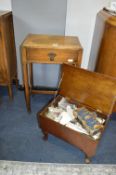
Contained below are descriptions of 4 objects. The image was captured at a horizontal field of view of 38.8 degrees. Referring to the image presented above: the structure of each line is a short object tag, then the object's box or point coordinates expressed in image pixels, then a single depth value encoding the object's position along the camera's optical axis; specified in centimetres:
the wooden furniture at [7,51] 143
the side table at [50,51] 127
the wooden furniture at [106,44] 116
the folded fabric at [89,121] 113
